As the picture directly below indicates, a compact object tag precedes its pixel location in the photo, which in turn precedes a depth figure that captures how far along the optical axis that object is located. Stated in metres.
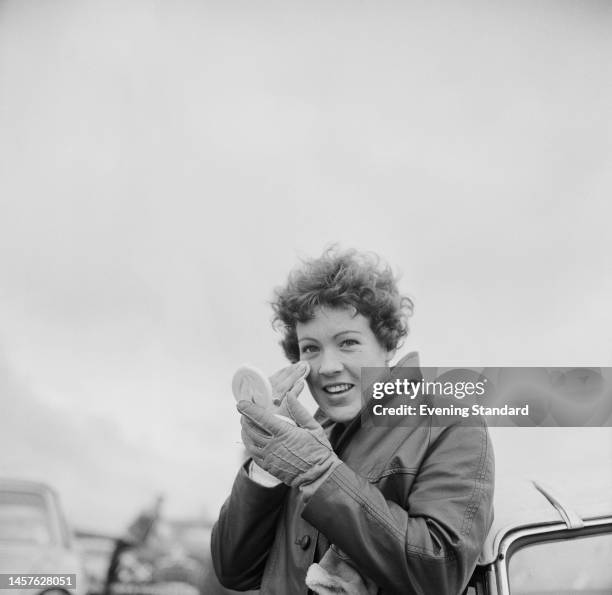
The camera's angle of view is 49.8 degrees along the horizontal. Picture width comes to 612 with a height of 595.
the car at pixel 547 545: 1.10
